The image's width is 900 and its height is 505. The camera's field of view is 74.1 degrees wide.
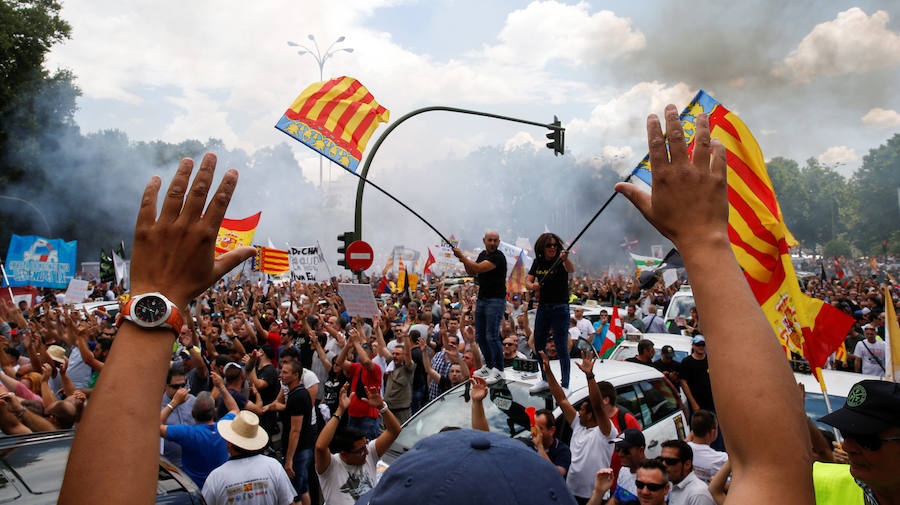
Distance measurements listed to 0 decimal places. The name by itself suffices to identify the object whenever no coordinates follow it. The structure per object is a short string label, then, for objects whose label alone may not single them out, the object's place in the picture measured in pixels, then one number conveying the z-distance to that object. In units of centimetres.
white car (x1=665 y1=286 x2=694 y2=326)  1379
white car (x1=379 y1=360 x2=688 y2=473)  561
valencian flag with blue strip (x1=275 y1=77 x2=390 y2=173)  1046
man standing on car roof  705
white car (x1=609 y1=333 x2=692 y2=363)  944
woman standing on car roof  669
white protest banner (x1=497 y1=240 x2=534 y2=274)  1725
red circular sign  1204
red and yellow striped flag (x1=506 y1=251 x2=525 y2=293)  1429
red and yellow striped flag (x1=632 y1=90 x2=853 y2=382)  514
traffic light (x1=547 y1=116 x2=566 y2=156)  1434
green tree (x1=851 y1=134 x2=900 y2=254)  6309
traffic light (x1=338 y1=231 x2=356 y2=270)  1305
